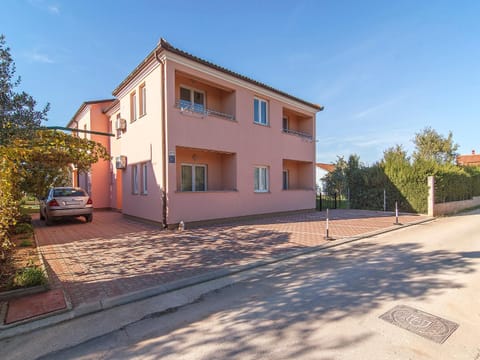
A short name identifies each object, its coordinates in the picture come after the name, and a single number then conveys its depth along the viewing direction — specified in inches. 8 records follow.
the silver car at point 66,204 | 418.6
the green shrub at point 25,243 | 285.5
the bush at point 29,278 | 164.4
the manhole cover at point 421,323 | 118.5
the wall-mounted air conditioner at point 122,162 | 519.2
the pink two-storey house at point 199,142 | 394.3
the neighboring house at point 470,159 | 1969.2
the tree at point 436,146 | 1171.3
